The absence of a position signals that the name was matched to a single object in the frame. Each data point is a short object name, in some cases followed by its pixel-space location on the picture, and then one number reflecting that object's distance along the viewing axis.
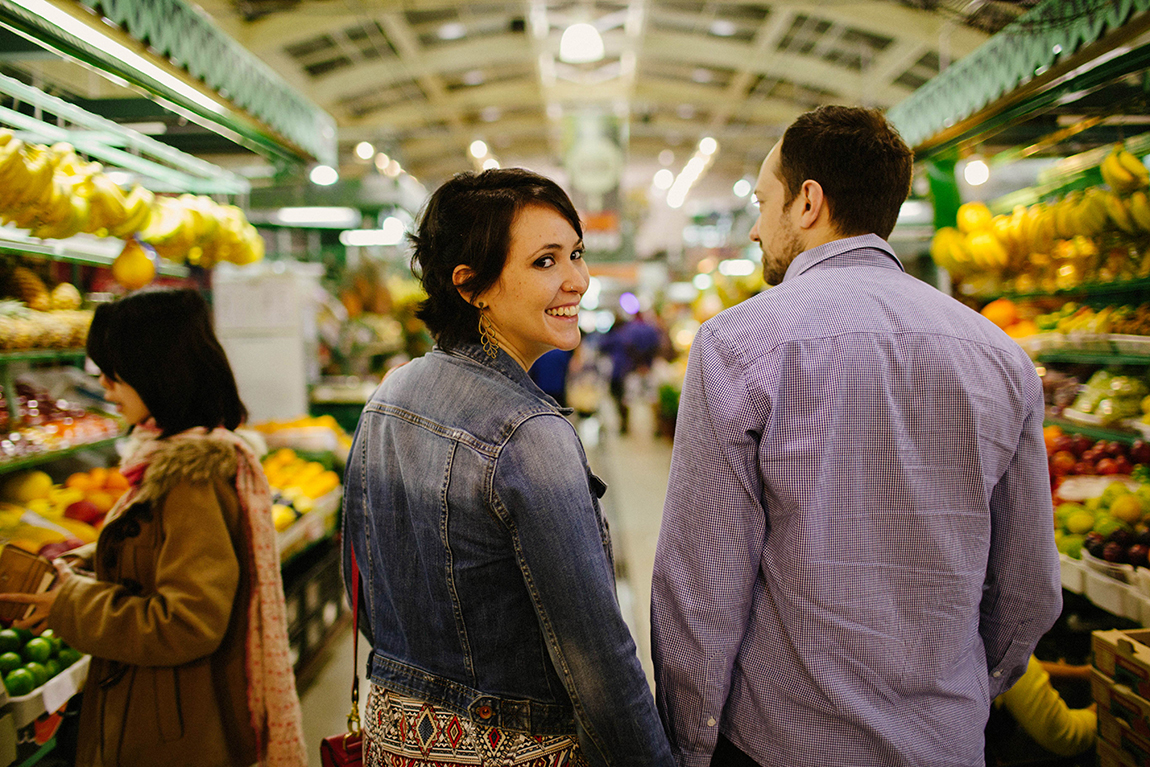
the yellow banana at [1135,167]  2.71
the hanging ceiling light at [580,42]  6.37
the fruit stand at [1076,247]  2.34
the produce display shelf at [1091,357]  2.84
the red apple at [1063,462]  3.13
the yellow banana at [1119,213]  2.79
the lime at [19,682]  1.70
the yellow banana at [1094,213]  2.89
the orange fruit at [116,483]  2.92
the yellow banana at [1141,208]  2.68
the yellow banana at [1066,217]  3.04
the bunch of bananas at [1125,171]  2.71
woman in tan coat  1.52
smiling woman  1.07
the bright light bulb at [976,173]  4.21
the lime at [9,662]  1.75
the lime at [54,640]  1.92
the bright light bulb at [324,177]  5.74
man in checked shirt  1.12
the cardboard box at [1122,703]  1.80
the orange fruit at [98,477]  2.89
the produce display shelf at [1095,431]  2.90
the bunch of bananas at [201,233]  2.96
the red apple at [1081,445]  3.22
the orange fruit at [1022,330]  3.65
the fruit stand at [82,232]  1.97
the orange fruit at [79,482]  2.85
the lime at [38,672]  1.77
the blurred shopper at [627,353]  11.02
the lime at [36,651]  1.83
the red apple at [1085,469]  3.03
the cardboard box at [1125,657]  1.81
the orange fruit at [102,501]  2.68
